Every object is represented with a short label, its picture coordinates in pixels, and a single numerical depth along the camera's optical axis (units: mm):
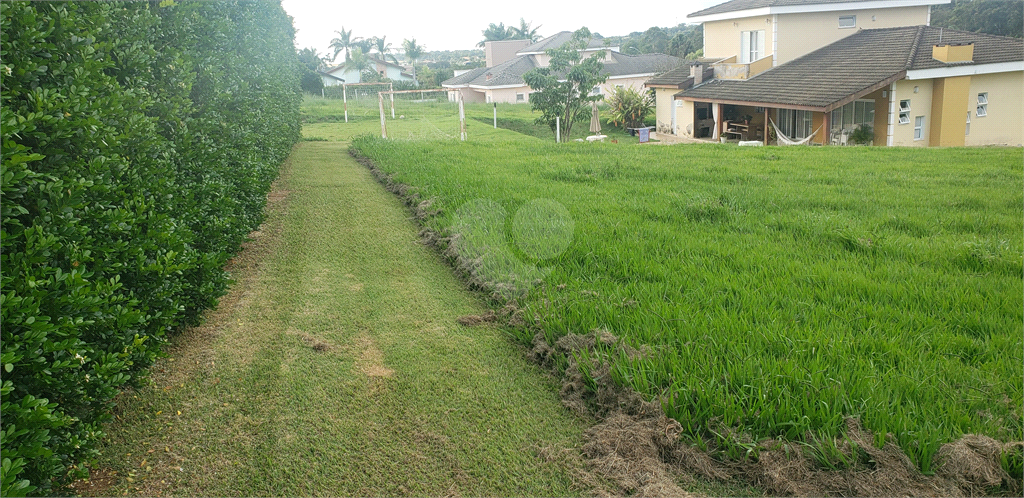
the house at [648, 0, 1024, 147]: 20625
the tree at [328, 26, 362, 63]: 98062
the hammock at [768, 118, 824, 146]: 20991
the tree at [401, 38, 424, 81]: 102375
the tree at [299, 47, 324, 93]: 42312
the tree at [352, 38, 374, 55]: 100269
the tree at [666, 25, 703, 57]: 64438
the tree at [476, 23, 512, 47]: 98812
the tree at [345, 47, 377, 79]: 73969
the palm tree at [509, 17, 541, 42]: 96125
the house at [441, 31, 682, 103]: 49219
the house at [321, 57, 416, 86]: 68375
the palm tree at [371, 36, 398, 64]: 106062
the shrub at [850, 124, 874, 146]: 21516
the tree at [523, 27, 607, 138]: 26359
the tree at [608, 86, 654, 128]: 35062
